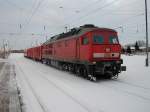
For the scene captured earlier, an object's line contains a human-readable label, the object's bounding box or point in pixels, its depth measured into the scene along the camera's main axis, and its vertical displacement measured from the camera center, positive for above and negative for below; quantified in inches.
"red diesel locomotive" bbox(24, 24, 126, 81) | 296.8 +2.1
